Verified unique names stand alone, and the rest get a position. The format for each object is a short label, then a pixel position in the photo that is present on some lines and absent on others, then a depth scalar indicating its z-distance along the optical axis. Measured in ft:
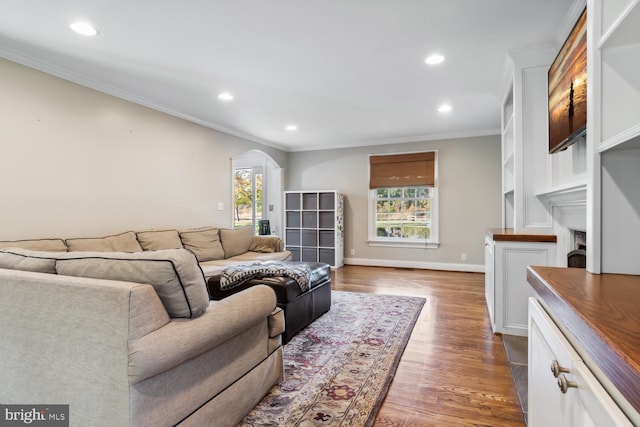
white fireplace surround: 7.39
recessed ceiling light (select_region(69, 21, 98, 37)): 7.79
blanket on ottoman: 9.59
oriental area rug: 5.94
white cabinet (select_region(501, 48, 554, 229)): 9.36
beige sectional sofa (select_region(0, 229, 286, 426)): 4.15
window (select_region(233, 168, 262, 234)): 23.87
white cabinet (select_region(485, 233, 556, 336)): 8.98
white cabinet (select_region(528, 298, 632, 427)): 1.97
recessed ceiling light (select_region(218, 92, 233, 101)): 12.50
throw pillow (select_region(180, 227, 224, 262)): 13.84
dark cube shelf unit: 20.80
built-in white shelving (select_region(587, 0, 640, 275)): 3.51
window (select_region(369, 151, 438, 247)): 20.01
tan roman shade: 19.88
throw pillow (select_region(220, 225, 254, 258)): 15.40
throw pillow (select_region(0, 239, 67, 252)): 8.64
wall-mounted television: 5.50
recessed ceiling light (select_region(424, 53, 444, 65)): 9.44
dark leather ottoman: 9.14
